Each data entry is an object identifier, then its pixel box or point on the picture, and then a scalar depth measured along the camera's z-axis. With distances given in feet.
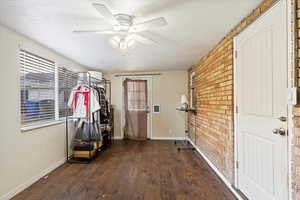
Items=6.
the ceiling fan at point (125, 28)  4.19
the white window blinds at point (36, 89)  6.12
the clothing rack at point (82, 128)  8.42
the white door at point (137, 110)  13.45
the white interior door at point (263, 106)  3.56
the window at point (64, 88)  8.32
